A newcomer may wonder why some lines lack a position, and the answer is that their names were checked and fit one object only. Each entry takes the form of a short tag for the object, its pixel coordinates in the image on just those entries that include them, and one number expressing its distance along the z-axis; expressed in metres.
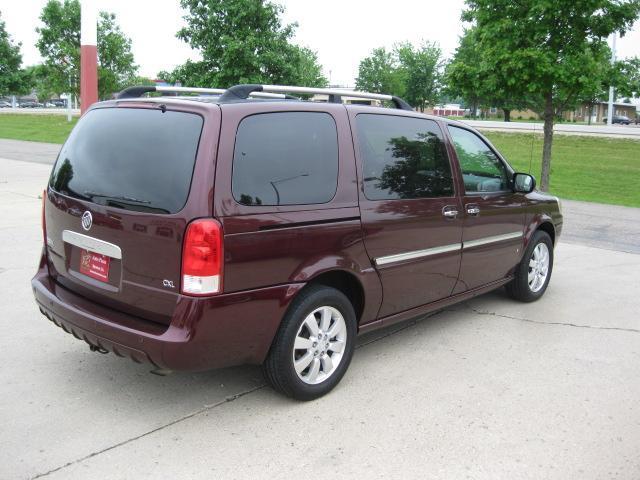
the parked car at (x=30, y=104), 100.41
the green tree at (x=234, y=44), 15.35
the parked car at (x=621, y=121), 74.44
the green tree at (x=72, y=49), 35.75
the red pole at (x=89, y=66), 10.36
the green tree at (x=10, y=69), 33.41
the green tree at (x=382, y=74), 56.84
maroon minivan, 3.40
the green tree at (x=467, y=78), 12.41
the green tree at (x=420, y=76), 57.12
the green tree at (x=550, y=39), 11.19
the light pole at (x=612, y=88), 11.95
